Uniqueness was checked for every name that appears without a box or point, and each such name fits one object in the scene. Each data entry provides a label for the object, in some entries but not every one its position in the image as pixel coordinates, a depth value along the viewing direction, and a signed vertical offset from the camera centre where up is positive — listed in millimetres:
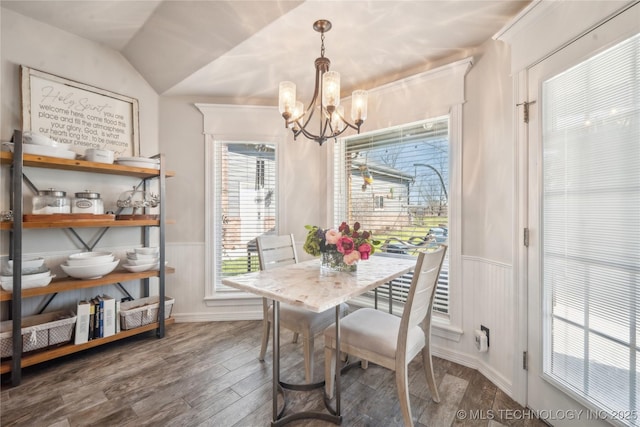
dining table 1323 -405
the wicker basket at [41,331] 1832 -843
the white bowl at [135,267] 2406 -484
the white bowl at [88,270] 2062 -441
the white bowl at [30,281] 1853 -467
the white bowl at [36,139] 1915 +528
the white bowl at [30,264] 1902 -366
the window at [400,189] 2355 +220
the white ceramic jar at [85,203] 2146 +79
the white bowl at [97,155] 2164 +460
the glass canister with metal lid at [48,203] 1988 +76
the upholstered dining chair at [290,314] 1814 -713
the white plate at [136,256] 2439 -385
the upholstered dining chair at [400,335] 1402 -701
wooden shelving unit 1802 -204
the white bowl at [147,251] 2482 -347
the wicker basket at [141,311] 2357 -883
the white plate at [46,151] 1891 +449
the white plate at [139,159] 2369 +472
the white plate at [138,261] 2419 -430
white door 1176 -192
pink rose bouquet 1707 -200
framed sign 2129 +850
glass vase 1827 -344
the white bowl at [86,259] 2073 -358
